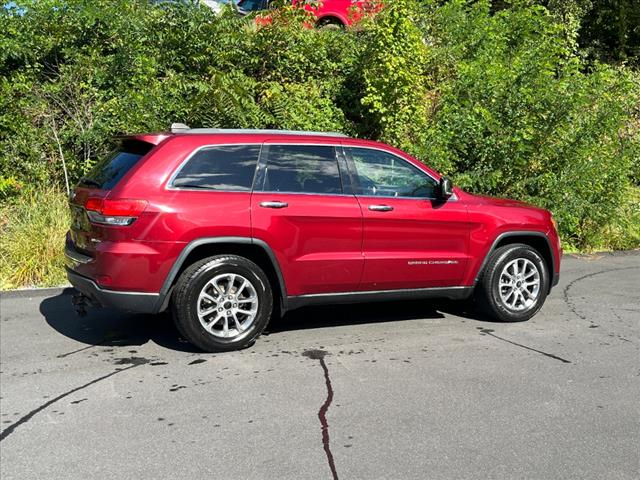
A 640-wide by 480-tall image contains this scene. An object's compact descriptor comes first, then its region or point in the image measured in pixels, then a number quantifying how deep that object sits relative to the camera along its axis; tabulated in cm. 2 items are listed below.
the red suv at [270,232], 491
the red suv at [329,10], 1342
